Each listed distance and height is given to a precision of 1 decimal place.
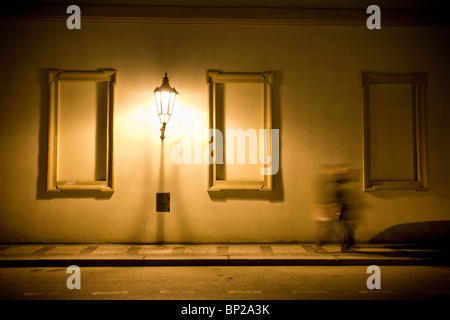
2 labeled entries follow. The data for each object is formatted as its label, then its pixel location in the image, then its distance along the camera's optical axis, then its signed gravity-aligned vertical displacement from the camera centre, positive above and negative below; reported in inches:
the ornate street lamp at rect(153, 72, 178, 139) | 374.0 +65.1
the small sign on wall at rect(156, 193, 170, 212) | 398.3 -25.3
